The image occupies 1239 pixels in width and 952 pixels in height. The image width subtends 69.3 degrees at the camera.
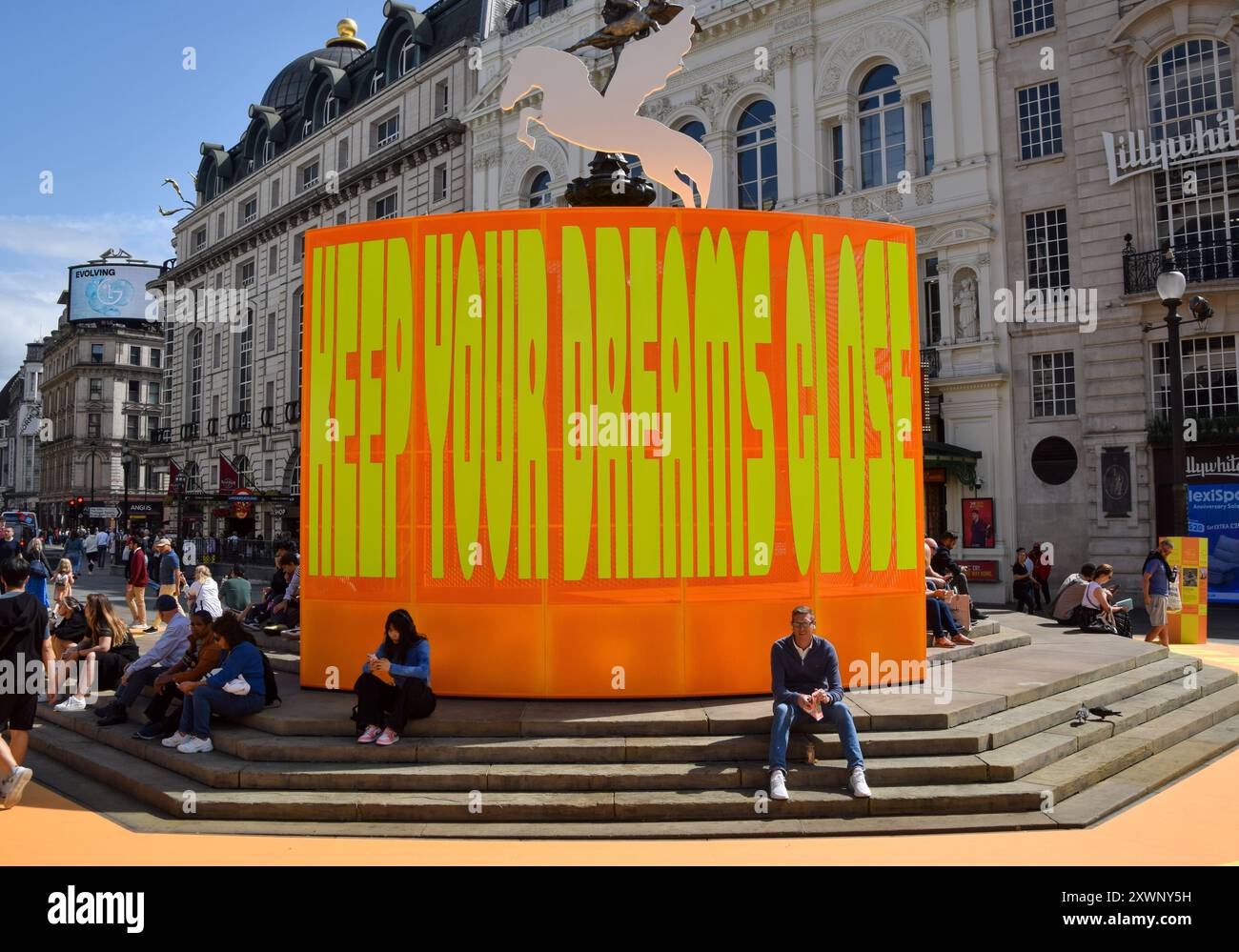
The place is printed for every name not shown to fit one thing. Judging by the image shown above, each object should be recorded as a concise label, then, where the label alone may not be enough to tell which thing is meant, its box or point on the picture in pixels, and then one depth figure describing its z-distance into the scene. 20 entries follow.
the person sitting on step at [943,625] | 10.98
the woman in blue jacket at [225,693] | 7.69
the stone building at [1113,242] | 20.91
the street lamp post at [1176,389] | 14.31
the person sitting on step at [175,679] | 8.09
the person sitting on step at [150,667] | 8.77
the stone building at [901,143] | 23.64
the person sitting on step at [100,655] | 9.91
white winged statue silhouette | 9.27
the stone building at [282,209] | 37.47
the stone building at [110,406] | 78.88
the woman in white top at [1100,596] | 13.54
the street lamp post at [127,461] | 76.16
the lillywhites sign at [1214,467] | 20.66
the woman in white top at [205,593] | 10.28
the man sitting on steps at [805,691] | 6.70
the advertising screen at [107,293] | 78.62
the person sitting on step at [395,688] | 7.36
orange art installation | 8.52
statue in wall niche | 23.88
